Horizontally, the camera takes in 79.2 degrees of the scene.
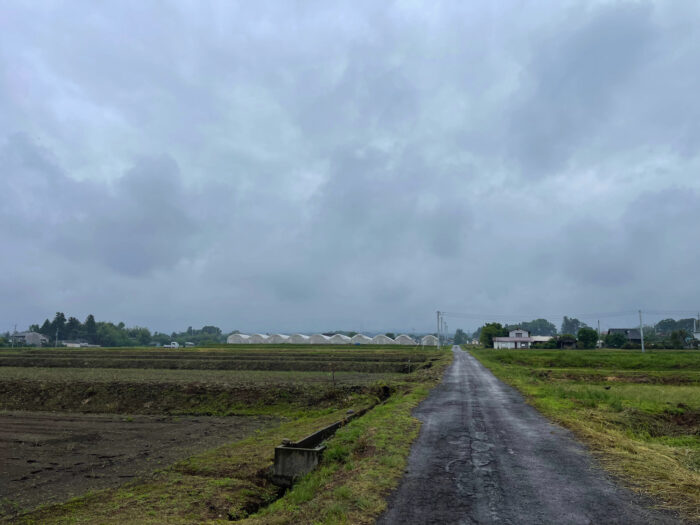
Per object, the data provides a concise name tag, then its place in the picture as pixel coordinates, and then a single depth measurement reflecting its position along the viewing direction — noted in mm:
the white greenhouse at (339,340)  160125
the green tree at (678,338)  113175
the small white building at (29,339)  178125
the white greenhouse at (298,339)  158250
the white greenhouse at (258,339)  156988
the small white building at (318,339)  156750
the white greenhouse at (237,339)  155912
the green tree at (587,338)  120625
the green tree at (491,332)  159488
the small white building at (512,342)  147862
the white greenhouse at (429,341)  172075
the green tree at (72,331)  198000
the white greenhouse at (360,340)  165050
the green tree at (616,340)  124456
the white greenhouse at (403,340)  165262
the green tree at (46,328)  194250
